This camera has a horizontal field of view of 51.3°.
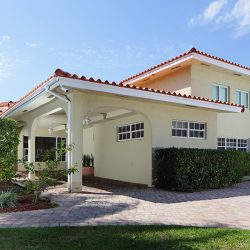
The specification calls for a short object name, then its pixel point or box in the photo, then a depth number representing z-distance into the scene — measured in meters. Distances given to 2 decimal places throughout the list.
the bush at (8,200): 6.68
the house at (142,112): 8.90
